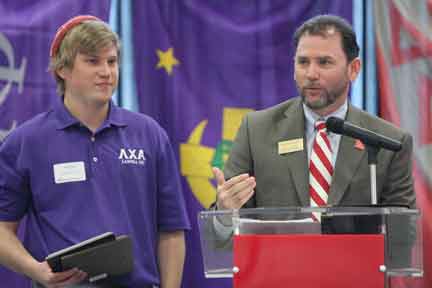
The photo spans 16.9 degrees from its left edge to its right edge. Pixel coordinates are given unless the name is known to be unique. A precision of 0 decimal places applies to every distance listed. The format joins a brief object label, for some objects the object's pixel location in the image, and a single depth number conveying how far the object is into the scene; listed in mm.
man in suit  6033
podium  4321
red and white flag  9118
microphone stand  4545
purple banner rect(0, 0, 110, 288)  8592
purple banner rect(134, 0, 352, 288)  9224
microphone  4584
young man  5987
